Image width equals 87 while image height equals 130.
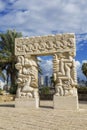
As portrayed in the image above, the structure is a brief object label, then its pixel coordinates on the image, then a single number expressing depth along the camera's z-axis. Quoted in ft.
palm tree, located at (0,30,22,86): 42.00
